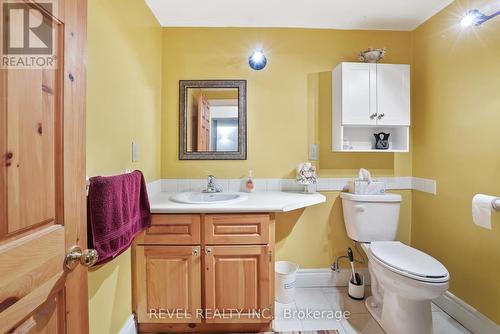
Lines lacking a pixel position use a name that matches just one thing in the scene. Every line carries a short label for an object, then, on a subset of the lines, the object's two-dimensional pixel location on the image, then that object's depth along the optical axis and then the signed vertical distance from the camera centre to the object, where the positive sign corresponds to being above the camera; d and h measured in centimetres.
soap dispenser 199 -17
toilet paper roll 137 -26
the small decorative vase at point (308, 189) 201 -21
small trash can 185 -94
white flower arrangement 196 -8
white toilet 133 -60
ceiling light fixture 135 +85
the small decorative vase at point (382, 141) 201 +20
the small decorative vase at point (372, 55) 191 +88
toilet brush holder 191 -101
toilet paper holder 134 -22
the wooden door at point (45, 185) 53 -5
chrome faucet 193 -17
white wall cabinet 190 +55
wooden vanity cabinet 149 -64
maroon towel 101 -22
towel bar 102 -7
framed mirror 203 +39
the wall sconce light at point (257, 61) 199 +87
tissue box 193 -19
